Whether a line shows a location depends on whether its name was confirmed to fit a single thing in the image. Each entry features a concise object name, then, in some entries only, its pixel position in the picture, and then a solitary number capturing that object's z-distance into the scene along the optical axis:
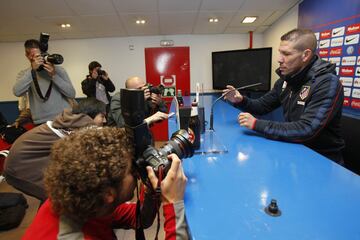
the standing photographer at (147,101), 2.04
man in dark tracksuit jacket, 1.18
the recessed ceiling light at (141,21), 3.38
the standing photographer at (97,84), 3.51
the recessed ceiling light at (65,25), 3.40
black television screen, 3.43
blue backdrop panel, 2.04
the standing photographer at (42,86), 1.71
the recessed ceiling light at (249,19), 3.46
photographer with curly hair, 0.53
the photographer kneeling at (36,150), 1.23
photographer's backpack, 1.79
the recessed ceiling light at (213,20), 3.45
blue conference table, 0.58
